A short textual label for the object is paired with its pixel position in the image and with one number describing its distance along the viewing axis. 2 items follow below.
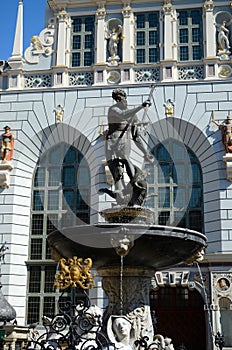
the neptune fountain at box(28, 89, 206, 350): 10.10
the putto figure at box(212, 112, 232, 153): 21.62
